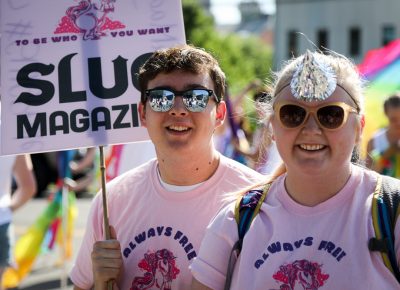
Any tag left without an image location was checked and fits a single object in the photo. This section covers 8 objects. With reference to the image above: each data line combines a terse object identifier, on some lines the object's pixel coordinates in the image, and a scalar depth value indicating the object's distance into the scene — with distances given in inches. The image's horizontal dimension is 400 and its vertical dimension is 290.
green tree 2271.2
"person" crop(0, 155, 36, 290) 210.2
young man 126.6
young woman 102.8
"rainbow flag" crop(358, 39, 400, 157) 294.5
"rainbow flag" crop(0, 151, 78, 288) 318.0
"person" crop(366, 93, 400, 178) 258.7
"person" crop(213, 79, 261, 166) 318.7
